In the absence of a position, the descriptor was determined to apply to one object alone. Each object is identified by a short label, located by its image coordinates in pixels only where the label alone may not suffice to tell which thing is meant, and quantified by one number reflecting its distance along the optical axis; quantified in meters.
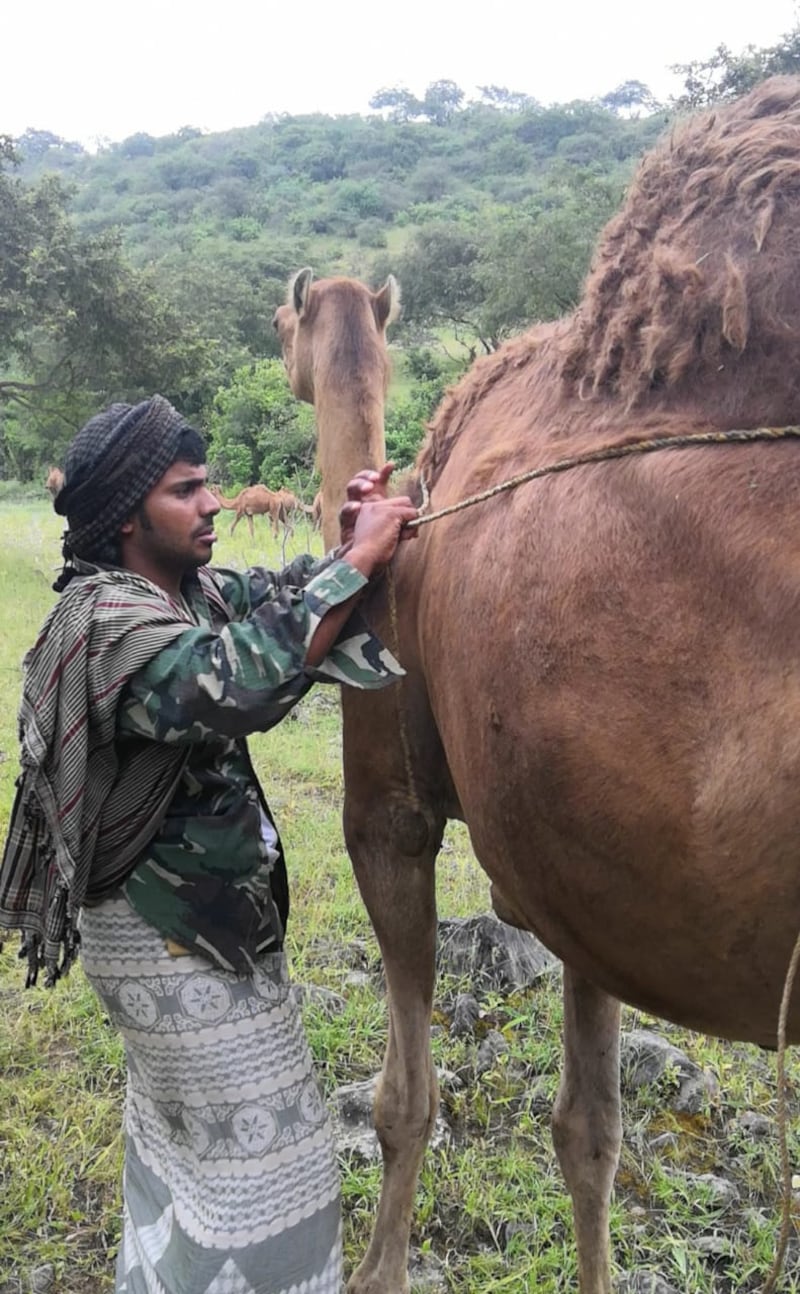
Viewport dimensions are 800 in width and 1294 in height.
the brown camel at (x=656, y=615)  1.13
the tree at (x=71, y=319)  15.58
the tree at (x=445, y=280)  26.28
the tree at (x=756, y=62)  13.33
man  1.71
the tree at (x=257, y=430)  21.00
